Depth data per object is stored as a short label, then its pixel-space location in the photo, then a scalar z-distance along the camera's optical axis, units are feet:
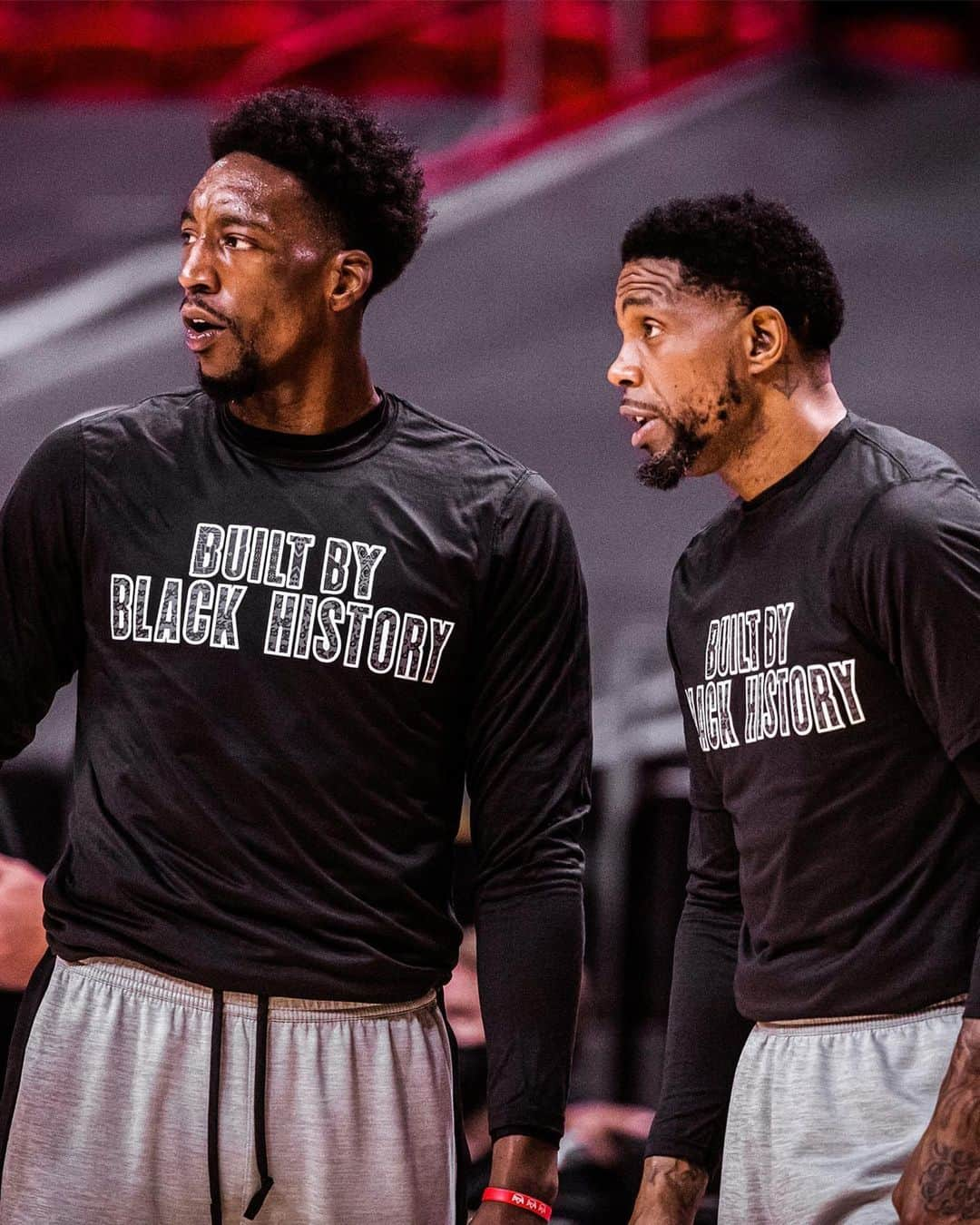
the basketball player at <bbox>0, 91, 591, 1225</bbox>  23.42
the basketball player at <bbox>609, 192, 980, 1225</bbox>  23.54
